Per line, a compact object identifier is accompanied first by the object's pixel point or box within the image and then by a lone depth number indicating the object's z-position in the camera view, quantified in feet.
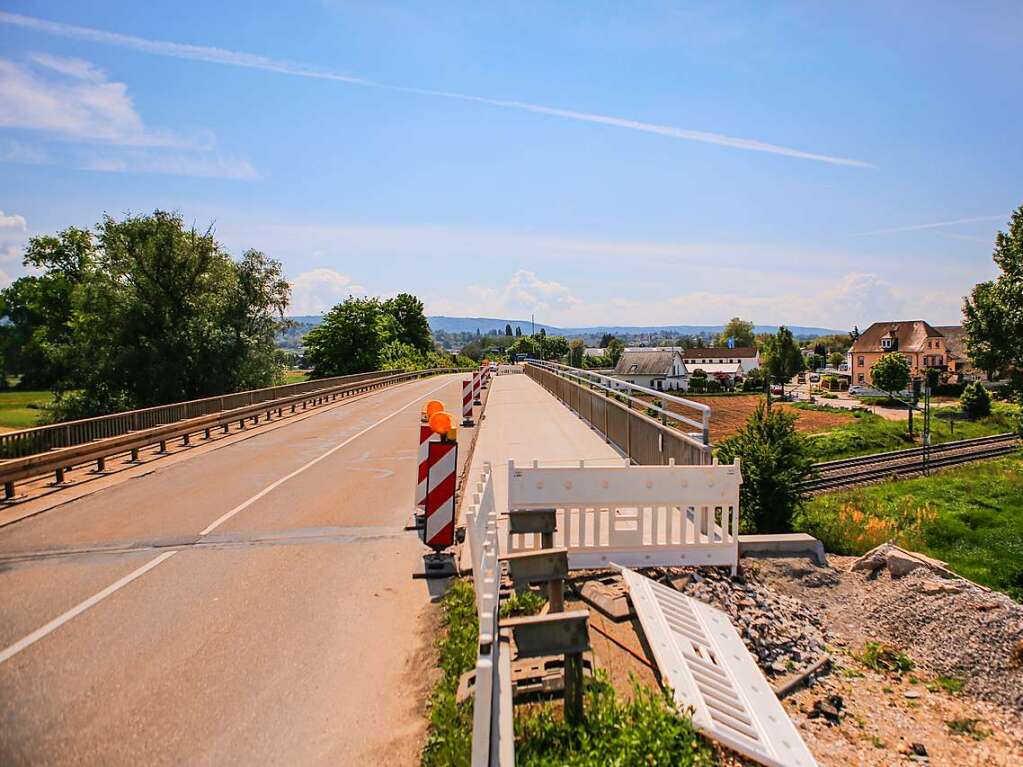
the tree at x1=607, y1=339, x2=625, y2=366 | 556.51
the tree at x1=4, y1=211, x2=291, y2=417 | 124.47
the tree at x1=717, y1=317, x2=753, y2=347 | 586.45
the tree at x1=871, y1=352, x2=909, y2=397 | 239.30
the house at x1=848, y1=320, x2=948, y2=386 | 295.48
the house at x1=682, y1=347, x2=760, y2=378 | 482.28
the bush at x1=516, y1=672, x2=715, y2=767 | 12.63
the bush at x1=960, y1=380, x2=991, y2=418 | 194.18
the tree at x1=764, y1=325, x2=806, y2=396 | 284.20
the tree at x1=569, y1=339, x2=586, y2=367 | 501.07
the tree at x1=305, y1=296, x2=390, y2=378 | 251.39
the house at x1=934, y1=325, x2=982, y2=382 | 277.85
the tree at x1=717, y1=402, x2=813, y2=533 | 35.60
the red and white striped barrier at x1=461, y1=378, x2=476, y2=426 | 70.49
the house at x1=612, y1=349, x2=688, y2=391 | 315.17
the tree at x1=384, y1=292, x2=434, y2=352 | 349.20
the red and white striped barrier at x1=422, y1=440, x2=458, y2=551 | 25.03
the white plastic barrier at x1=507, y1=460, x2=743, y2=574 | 22.17
